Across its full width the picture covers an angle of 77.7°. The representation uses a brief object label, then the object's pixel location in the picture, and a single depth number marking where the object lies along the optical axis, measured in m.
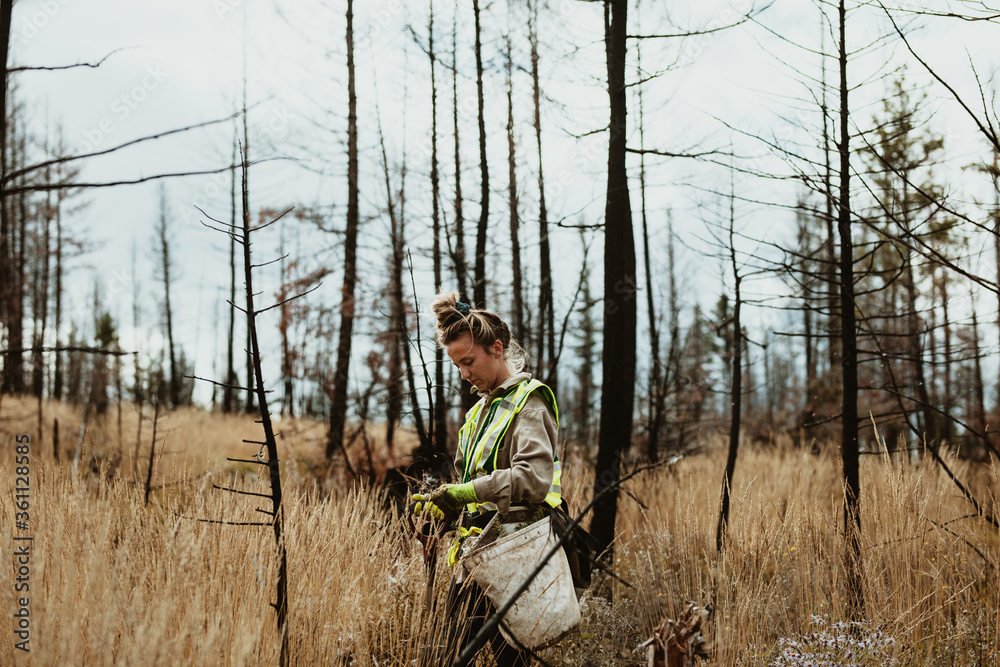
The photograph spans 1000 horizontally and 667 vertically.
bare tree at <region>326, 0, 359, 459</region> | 10.36
